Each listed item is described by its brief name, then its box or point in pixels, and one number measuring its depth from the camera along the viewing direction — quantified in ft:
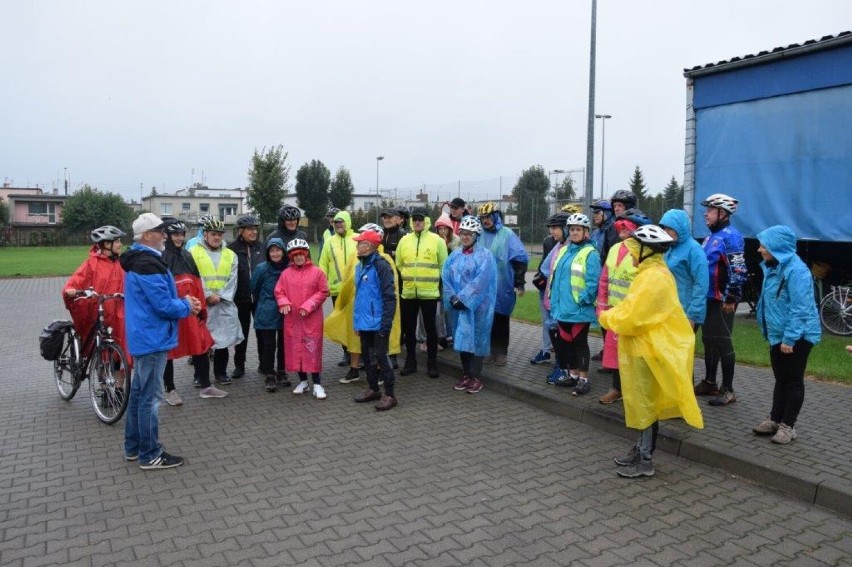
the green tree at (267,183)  130.82
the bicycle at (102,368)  21.58
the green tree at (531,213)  107.96
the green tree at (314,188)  169.99
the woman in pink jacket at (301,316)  24.79
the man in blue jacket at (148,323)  17.42
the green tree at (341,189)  173.37
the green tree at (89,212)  218.79
